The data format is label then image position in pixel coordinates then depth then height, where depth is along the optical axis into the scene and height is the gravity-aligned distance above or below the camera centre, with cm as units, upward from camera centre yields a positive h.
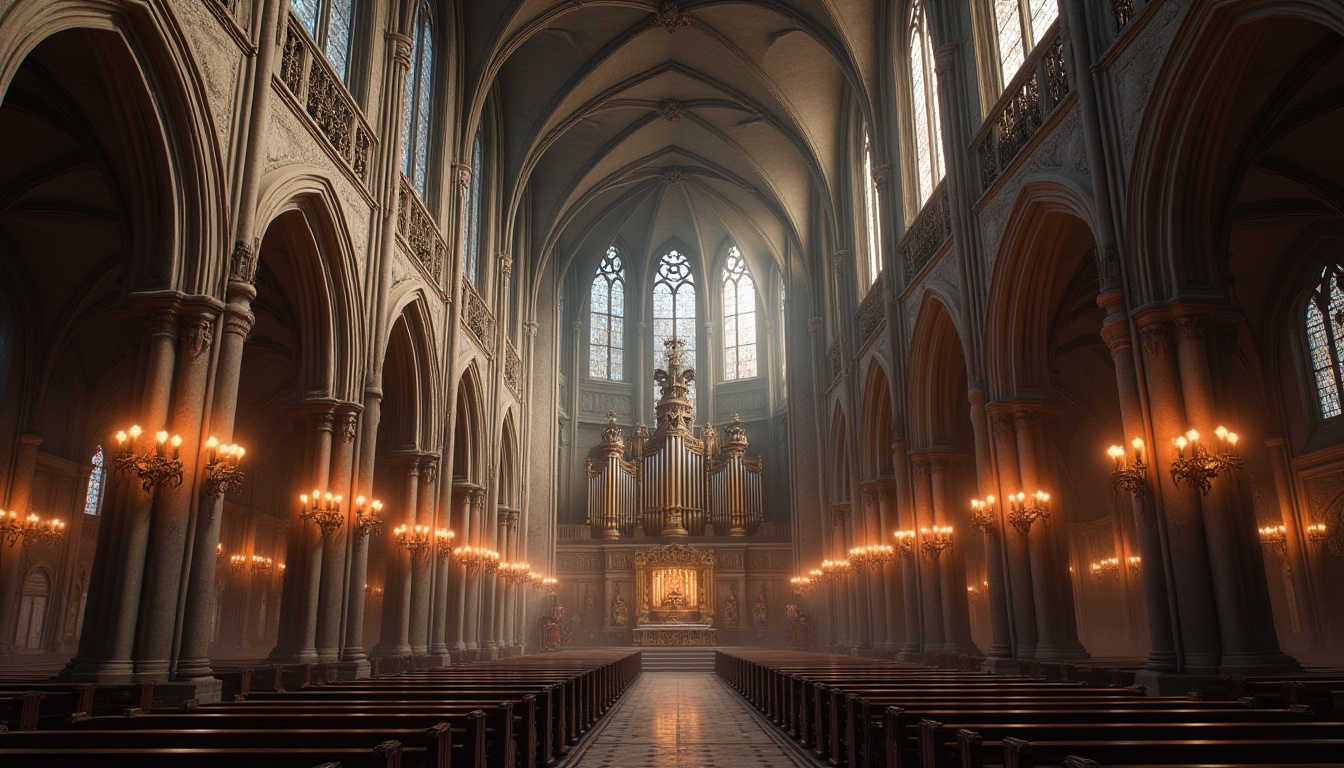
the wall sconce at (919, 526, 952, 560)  1991 +165
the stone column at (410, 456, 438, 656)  2025 +110
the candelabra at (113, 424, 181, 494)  1027 +178
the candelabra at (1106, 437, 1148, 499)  1138 +171
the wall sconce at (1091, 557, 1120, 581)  3036 +160
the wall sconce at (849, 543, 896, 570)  2409 +169
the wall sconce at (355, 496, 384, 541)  1614 +179
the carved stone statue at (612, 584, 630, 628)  3669 +28
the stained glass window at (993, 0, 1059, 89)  1550 +994
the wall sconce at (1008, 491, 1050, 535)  1528 +173
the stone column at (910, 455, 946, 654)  2041 +89
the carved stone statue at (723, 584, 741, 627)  3697 +36
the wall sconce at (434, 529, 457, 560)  2166 +185
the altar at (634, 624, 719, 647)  3503 -49
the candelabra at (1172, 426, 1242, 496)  1061 +171
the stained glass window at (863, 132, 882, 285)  2650 +1147
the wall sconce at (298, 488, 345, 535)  1506 +180
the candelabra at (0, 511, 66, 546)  2105 +225
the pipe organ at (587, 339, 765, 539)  3809 +553
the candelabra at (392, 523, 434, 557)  1969 +178
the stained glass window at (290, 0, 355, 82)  1595 +1033
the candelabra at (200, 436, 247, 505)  1090 +178
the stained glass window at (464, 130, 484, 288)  2747 +1156
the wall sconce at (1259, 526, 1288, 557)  2206 +182
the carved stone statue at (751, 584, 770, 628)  3703 +27
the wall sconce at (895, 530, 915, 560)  2194 +176
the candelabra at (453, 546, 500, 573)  2447 +176
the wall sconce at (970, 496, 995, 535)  1622 +177
